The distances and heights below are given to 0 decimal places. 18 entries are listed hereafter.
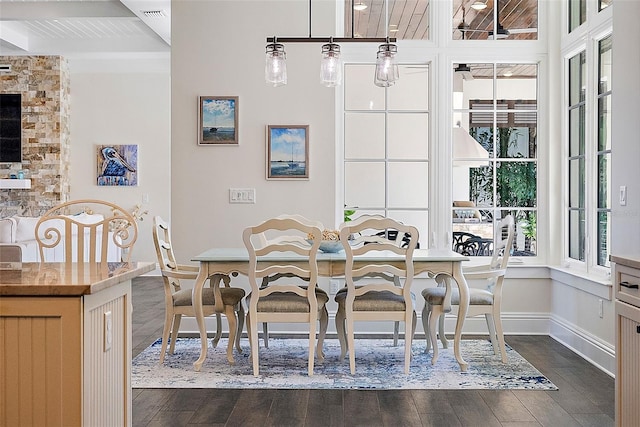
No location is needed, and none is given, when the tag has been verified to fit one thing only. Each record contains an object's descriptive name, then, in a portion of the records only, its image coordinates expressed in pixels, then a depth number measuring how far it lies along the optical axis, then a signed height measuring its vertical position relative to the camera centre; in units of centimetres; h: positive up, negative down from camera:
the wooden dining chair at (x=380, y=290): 405 -51
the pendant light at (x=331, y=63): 416 +95
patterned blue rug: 398 -104
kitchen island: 176 -37
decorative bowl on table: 452 -21
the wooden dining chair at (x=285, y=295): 403 -53
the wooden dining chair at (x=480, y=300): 443 -60
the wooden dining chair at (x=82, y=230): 339 -13
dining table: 427 -36
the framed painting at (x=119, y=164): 1004 +74
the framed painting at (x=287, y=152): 547 +50
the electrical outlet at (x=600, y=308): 443 -66
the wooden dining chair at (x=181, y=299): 441 -59
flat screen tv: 980 +128
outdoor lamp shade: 561 +54
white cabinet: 257 -52
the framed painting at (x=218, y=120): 548 +77
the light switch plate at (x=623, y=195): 392 +10
